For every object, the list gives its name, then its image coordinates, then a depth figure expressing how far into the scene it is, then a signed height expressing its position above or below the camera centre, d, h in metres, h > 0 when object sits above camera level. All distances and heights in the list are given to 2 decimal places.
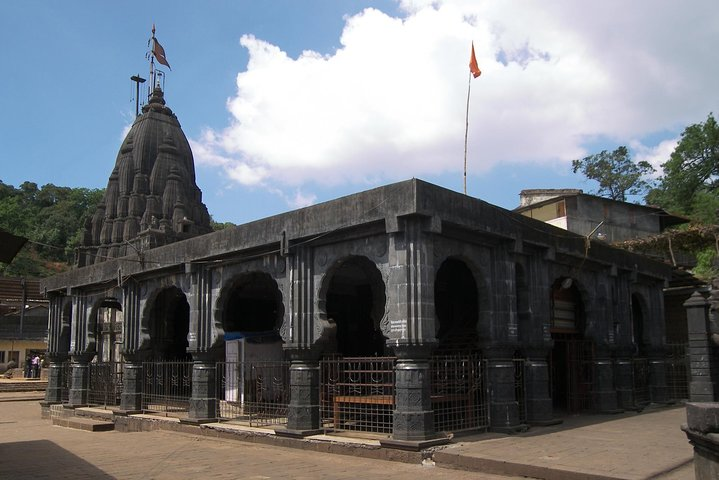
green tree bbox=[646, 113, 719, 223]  40.34 +10.07
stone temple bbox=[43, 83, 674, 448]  11.59 +0.07
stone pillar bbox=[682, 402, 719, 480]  4.87 -0.93
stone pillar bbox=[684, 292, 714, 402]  14.91 -0.71
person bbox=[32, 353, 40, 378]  42.38 -2.76
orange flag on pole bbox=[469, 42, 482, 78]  15.77 +6.51
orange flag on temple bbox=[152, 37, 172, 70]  41.56 +18.30
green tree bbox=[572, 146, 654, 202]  49.97 +12.16
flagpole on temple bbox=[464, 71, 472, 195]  15.01 +4.17
